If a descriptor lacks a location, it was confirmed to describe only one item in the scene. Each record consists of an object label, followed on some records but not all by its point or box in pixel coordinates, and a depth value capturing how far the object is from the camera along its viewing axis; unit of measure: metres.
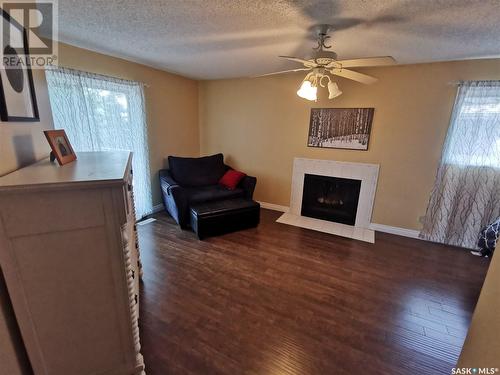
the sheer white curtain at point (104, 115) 2.50
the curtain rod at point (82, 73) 2.44
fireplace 3.46
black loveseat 3.30
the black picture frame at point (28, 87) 1.11
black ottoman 3.08
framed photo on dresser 1.34
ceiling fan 1.81
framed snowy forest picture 3.32
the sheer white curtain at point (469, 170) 2.67
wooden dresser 0.99
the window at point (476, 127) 2.64
